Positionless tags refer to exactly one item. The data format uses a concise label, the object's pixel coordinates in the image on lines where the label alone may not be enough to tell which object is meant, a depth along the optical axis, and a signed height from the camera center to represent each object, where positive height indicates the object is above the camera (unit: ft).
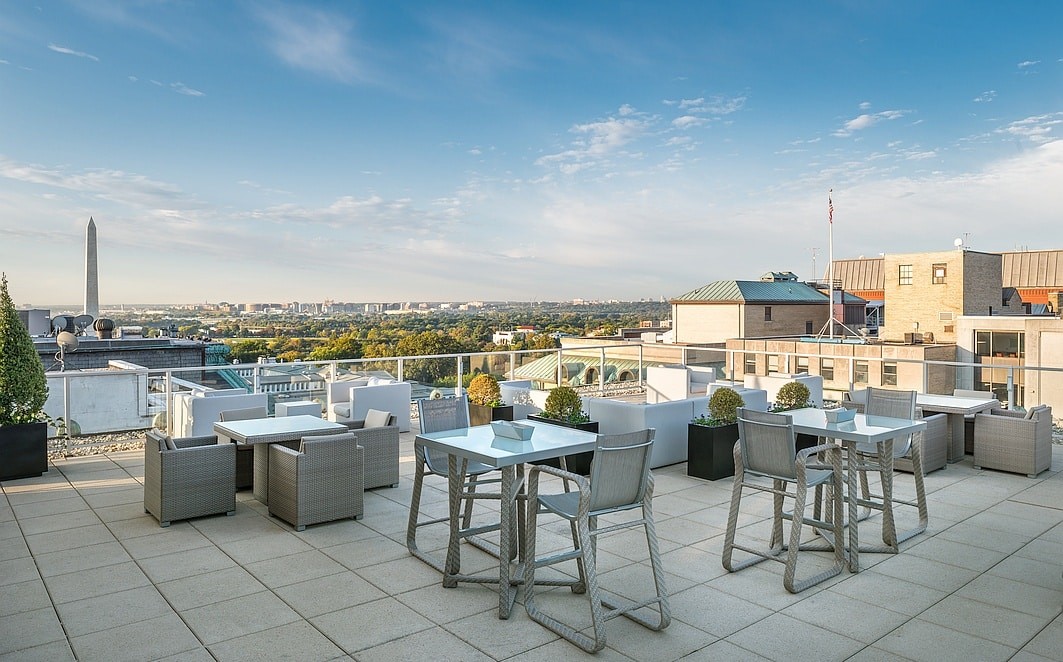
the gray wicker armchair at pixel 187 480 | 14.61 -3.26
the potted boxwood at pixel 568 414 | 19.17 -2.44
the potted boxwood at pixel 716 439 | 18.72 -3.08
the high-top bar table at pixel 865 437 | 12.26 -2.05
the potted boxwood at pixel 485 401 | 23.75 -2.58
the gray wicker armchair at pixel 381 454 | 17.53 -3.23
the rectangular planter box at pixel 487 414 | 23.34 -2.96
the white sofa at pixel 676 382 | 30.14 -2.50
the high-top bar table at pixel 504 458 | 10.56 -2.06
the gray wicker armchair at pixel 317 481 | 14.47 -3.26
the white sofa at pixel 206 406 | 21.95 -2.51
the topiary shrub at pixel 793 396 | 16.92 -1.73
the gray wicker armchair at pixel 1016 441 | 18.98 -3.24
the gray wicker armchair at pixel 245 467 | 17.67 -3.53
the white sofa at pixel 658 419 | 19.56 -2.67
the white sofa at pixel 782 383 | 27.09 -2.32
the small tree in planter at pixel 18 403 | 18.98 -2.07
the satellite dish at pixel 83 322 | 44.92 +0.48
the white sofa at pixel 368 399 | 24.69 -2.64
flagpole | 70.28 +12.05
